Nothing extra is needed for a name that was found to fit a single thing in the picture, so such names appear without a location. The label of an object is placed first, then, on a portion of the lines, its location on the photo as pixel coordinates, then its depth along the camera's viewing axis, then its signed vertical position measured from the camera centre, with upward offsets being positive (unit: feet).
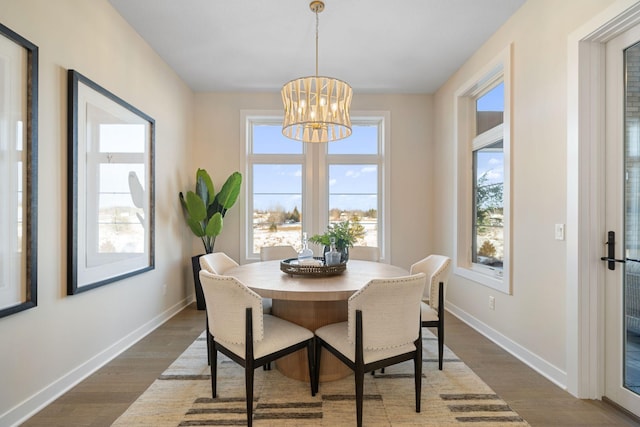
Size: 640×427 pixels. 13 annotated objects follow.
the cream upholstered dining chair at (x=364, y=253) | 11.21 -1.35
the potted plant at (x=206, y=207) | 12.47 +0.27
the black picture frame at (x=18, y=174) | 5.55 +0.72
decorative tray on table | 7.43 -1.26
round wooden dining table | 6.33 -1.93
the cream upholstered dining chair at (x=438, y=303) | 7.59 -2.09
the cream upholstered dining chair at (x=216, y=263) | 7.85 -1.27
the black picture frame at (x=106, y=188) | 7.22 +0.68
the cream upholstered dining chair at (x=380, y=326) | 5.44 -1.91
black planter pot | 12.57 -2.68
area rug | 5.97 -3.71
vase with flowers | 8.13 -0.61
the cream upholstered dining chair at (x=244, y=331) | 5.60 -2.09
